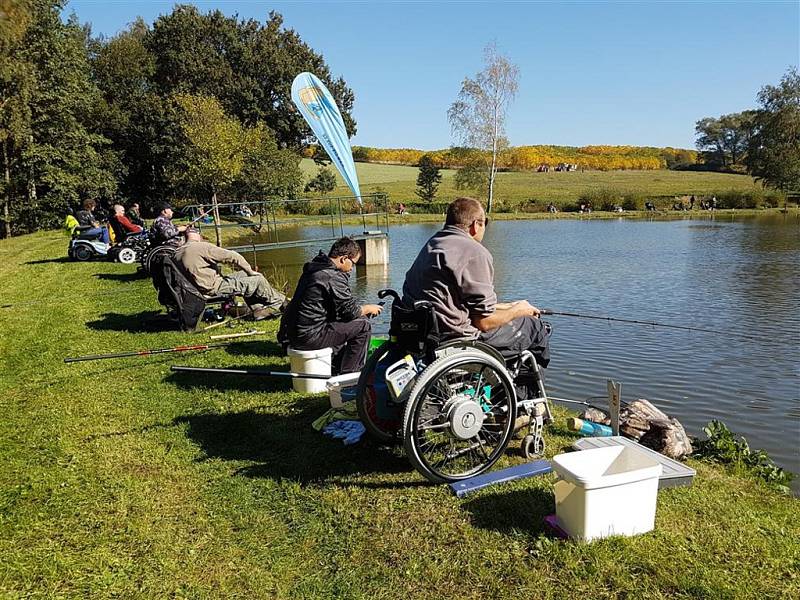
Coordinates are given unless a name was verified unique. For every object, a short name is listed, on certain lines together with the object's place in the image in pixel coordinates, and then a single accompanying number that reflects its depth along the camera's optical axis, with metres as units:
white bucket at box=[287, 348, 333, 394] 5.33
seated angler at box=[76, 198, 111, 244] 14.89
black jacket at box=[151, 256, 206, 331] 7.62
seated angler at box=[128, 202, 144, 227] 16.11
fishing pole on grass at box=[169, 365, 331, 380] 4.38
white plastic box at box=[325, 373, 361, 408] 4.64
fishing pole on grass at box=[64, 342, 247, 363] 4.76
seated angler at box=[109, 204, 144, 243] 14.66
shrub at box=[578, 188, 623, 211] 47.16
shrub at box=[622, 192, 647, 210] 46.69
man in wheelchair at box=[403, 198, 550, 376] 3.73
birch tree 46.68
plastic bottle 4.65
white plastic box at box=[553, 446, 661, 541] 2.96
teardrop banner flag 11.85
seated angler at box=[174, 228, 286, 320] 7.86
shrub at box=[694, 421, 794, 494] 4.53
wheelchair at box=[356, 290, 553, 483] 3.54
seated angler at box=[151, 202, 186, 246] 10.77
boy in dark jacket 5.37
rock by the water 4.75
